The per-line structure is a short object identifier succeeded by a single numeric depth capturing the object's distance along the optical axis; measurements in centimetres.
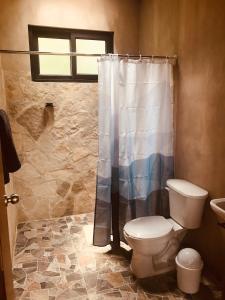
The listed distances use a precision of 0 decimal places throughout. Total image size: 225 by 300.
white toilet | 208
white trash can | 198
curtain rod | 221
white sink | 158
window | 292
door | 109
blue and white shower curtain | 230
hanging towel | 196
